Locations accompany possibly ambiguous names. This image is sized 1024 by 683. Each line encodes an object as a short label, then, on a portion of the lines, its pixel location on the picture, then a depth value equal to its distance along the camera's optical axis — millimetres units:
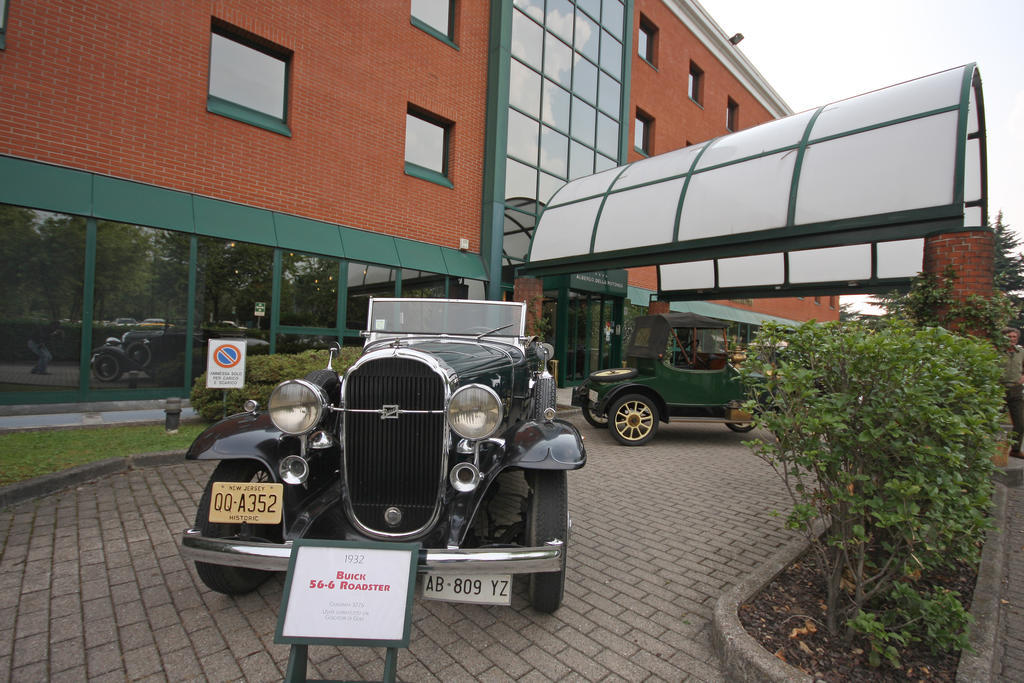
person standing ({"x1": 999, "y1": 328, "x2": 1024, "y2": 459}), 5996
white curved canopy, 6055
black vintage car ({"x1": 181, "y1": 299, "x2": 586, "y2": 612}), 2381
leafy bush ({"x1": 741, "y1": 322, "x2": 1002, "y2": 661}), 2053
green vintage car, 6863
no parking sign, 5730
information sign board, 1757
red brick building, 6250
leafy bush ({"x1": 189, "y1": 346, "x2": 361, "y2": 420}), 6074
